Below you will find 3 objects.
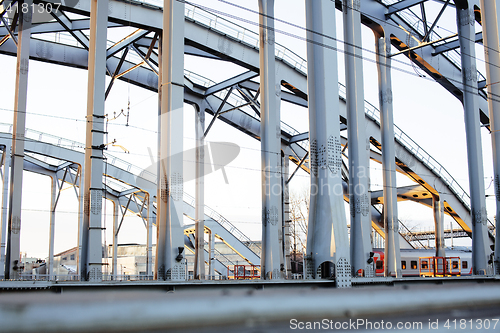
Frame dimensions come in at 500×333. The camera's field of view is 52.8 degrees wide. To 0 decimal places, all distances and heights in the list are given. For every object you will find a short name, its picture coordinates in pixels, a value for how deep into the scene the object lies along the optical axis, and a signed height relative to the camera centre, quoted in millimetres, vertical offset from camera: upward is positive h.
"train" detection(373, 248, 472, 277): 36250 -1349
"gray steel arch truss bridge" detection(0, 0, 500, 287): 12273 +5693
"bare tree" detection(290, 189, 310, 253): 60625 +3880
